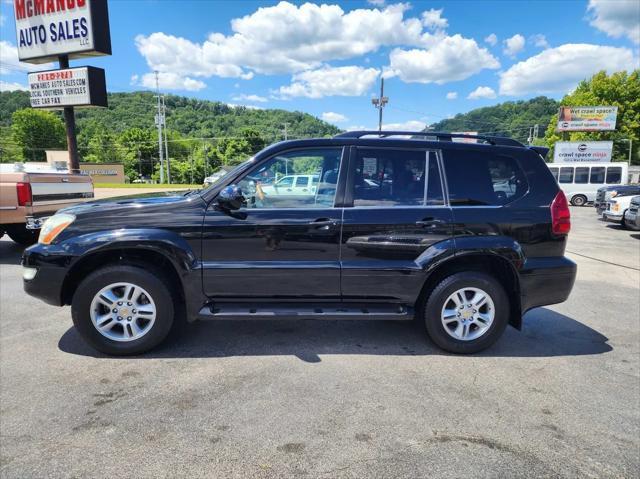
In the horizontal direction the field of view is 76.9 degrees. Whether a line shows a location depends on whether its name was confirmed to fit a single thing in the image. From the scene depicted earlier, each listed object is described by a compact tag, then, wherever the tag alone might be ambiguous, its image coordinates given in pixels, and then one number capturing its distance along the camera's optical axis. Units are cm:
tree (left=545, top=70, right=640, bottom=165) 4678
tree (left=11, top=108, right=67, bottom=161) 8794
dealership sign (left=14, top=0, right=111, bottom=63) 1218
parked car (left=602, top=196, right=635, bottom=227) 1263
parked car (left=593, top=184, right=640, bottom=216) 1377
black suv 343
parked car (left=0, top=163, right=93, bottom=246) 657
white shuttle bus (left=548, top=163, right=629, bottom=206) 2303
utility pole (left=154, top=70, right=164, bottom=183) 6293
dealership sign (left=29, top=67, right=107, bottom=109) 1290
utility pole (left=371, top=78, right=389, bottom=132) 3941
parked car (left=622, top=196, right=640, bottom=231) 1063
